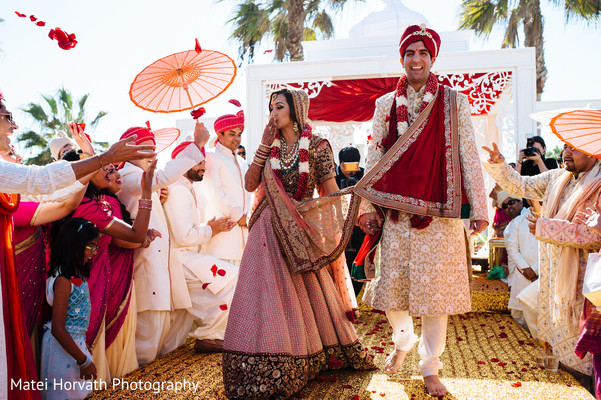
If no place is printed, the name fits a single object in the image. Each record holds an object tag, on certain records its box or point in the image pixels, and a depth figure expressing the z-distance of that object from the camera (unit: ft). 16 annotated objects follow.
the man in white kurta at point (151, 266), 14.69
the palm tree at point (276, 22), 54.85
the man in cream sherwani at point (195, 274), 15.96
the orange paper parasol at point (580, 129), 11.51
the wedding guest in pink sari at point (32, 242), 10.93
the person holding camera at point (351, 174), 22.69
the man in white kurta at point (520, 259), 19.61
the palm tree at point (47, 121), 65.57
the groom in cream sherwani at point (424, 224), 11.07
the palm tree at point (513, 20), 52.03
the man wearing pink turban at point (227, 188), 17.15
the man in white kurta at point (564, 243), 12.71
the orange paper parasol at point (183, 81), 14.70
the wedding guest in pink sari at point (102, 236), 12.34
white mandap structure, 31.53
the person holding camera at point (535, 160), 18.67
